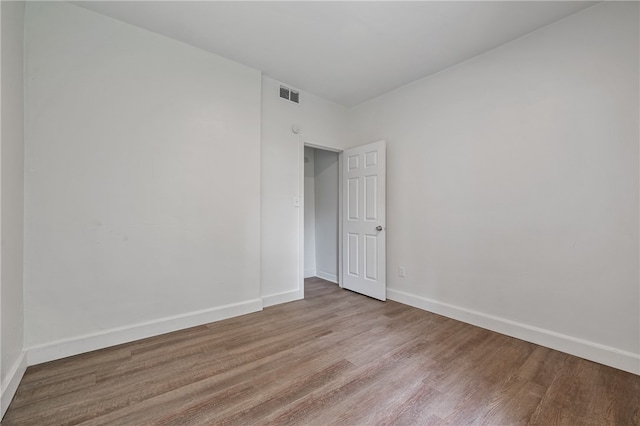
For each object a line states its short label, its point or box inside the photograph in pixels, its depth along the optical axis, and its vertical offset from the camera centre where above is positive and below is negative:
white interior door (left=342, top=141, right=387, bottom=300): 3.44 -0.09
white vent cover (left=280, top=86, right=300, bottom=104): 3.37 +1.56
